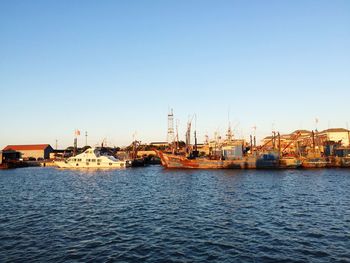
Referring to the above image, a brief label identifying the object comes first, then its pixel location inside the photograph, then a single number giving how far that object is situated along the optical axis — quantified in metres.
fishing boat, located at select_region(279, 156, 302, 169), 114.12
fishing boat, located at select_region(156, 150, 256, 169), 111.91
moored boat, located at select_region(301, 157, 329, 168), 115.56
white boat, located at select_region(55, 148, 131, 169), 129.12
